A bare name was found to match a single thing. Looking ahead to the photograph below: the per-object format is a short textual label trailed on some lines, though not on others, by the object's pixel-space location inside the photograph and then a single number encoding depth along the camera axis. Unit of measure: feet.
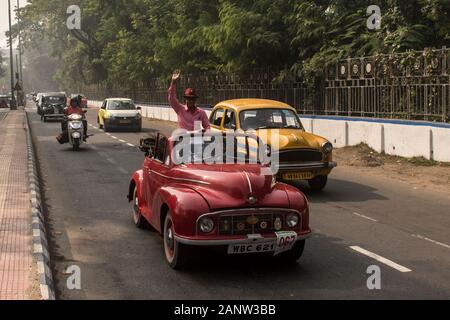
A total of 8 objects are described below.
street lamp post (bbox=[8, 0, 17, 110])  194.26
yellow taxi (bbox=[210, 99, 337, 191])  36.68
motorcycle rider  64.08
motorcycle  63.05
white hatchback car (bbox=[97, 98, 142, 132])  92.53
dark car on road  125.08
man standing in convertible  30.60
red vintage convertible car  19.79
